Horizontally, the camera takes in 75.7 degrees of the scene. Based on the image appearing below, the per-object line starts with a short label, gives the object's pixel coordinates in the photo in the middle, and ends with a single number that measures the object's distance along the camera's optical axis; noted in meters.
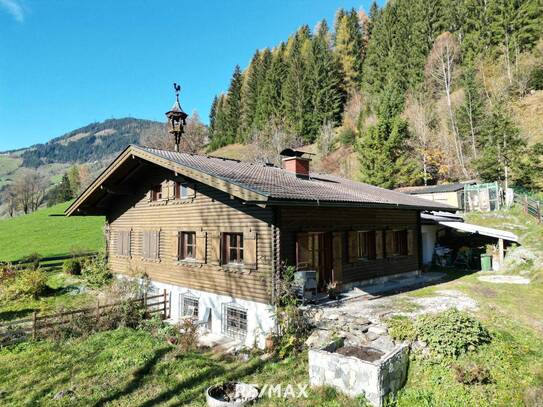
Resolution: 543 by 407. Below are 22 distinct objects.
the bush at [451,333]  7.17
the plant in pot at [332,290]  10.47
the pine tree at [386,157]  32.41
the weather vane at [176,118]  16.80
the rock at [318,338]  8.22
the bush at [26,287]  16.22
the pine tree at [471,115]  34.58
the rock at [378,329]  8.13
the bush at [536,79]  36.03
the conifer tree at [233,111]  74.44
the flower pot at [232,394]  6.54
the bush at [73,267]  20.62
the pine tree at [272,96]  64.06
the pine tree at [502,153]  26.56
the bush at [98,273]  17.45
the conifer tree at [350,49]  61.19
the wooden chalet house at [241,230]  10.23
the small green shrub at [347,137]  47.75
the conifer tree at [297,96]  58.38
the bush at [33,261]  21.53
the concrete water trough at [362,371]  6.27
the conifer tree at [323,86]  57.38
